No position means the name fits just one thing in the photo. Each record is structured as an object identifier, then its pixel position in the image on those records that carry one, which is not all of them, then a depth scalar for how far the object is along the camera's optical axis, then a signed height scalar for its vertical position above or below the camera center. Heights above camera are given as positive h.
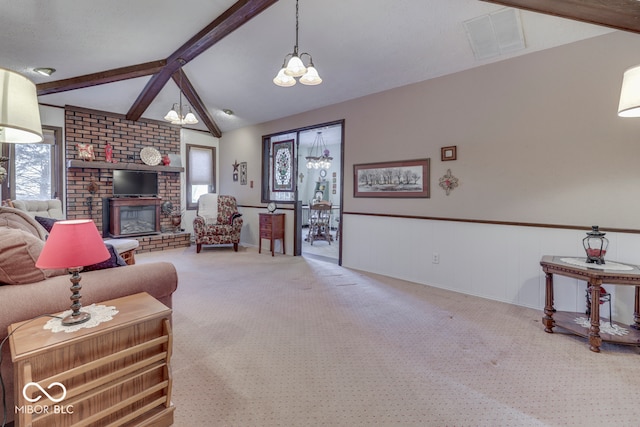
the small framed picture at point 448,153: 3.56 +0.69
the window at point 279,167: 5.78 +0.86
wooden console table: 2.18 -0.68
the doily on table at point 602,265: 2.29 -0.42
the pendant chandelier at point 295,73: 2.48 +1.18
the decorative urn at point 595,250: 2.40 -0.32
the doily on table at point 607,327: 2.35 -0.94
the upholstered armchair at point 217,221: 5.61 -0.20
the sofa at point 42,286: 1.29 -0.38
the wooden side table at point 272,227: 5.51 -0.30
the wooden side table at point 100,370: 1.10 -0.65
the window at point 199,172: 6.74 +0.89
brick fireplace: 5.18 +0.96
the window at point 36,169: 4.68 +0.68
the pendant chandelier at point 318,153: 7.94 +1.86
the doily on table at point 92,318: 1.24 -0.47
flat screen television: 5.55 +0.53
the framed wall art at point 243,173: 6.49 +0.81
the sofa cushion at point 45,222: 2.49 -0.09
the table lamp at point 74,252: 1.23 -0.17
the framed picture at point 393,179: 3.87 +0.44
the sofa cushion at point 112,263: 1.76 -0.31
